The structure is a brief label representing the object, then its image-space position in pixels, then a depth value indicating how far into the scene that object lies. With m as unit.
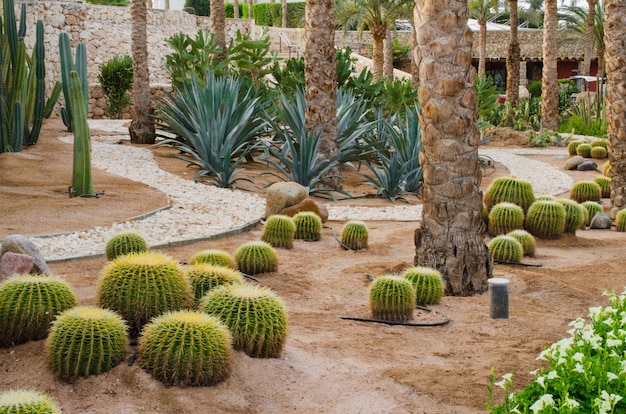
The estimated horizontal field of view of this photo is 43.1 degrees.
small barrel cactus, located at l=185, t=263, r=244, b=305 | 4.77
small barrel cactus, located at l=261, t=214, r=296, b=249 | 7.62
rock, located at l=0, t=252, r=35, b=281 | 4.90
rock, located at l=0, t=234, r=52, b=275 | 5.14
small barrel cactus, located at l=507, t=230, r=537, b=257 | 7.57
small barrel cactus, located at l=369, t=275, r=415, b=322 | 5.29
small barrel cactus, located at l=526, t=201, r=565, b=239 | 8.35
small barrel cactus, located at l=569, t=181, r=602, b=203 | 11.16
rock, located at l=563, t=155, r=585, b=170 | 15.41
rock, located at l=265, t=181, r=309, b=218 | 8.96
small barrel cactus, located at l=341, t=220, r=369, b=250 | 7.67
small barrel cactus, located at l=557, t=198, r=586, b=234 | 8.51
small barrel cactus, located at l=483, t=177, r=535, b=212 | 8.92
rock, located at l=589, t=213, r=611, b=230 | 9.52
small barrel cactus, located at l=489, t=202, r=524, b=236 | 8.24
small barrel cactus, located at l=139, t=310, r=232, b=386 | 3.77
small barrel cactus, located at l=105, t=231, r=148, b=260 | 6.18
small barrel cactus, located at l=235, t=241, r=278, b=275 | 6.43
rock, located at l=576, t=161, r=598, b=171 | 15.26
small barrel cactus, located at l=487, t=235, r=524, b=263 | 7.23
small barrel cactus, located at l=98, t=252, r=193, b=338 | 4.32
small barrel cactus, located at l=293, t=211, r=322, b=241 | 8.16
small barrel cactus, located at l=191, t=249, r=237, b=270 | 5.87
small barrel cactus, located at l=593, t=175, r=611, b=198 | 11.91
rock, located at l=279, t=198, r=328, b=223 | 8.79
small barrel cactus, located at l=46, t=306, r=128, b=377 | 3.79
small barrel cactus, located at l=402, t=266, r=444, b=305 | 5.72
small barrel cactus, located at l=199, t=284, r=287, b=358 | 4.24
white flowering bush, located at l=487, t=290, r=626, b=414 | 2.59
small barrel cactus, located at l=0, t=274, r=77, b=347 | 4.18
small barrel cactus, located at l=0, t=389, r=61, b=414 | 3.02
